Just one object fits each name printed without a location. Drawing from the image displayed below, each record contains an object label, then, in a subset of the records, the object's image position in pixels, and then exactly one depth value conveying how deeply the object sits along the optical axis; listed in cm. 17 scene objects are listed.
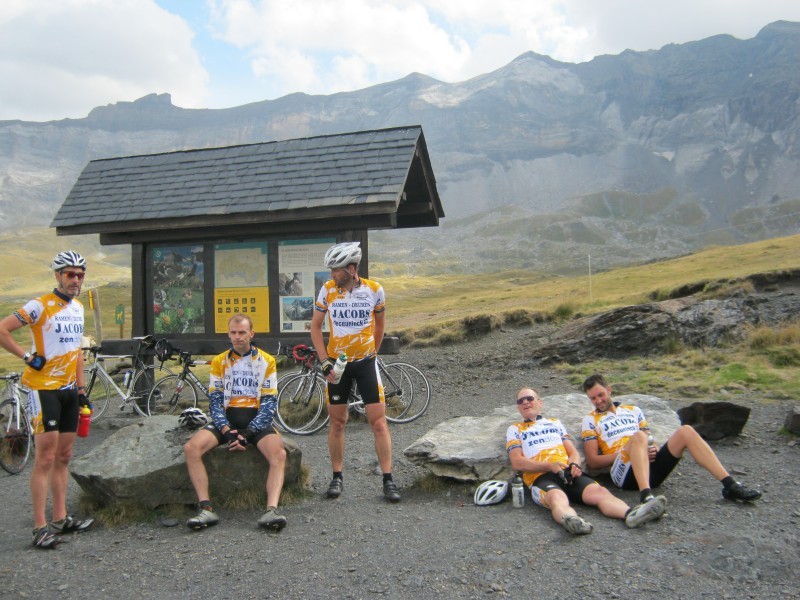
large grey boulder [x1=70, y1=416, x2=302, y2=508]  567
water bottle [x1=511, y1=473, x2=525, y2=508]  547
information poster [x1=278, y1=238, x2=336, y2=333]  1055
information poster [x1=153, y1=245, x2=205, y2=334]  1110
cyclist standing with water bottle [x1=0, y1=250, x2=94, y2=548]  528
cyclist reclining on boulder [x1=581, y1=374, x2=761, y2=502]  540
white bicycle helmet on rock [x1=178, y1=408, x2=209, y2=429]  621
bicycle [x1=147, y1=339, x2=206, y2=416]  1052
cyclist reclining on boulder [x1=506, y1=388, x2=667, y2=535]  487
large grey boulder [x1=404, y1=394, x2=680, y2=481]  617
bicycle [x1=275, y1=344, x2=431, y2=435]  973
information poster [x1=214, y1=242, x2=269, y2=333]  1076
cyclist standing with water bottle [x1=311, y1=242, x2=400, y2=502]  605
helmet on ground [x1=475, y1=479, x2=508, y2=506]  562
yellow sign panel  1071
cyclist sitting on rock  562
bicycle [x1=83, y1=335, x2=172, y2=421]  1105
